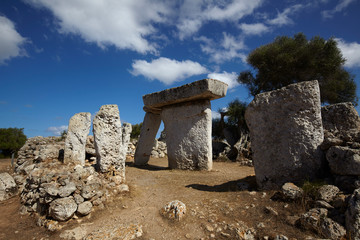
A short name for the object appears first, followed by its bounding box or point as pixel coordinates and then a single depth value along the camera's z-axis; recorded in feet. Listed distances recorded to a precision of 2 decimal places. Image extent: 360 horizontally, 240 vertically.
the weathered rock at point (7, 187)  15.77
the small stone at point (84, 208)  11.00
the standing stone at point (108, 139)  15.14
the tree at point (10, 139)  42.55
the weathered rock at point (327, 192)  9.50
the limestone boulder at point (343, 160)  9.89
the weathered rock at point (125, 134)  18.19
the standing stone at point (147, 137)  27.07
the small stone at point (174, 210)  10.42
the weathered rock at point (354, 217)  7.51
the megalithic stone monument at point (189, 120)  21.46
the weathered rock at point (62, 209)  10.50
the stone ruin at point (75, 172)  11.14
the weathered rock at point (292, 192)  10.11
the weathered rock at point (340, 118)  12.34
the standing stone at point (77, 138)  16.87
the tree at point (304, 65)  41.78
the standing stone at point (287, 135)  11.83
